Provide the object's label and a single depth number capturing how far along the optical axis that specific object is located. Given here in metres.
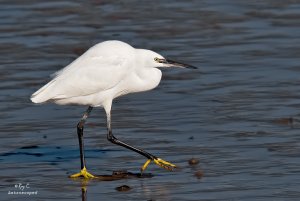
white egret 20.72
